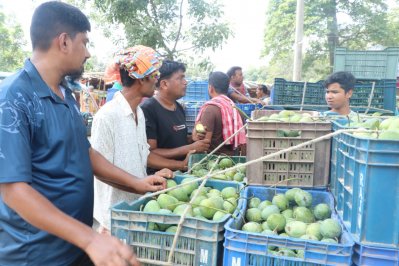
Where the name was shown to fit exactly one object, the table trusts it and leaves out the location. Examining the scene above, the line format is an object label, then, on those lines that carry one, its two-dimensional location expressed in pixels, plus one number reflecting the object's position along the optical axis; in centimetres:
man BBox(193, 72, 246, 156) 375
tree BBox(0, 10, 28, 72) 2317
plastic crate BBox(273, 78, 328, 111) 548
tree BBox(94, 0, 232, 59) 778
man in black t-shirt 331
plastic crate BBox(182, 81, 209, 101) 780
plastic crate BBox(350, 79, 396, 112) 528
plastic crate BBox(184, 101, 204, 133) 503
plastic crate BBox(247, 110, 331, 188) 230
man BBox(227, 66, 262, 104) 647
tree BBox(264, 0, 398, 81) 1945
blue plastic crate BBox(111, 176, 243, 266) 165
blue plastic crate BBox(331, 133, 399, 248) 145
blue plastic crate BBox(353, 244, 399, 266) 146
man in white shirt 242
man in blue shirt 141
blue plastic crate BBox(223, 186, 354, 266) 148
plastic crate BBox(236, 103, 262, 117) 515
